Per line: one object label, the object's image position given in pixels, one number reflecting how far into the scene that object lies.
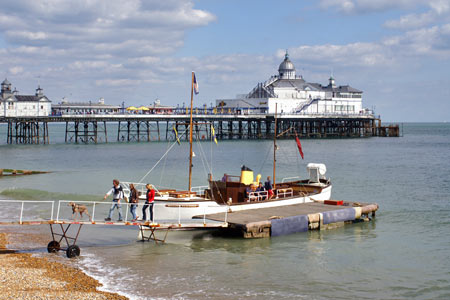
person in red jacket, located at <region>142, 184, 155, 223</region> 22.10
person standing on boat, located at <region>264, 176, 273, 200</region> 27.60
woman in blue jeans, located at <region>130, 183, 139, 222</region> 22.42
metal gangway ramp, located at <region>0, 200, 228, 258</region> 20.45
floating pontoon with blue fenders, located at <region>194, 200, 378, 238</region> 23.17
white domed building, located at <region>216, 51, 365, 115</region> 117.19
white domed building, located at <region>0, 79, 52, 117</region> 105.31
